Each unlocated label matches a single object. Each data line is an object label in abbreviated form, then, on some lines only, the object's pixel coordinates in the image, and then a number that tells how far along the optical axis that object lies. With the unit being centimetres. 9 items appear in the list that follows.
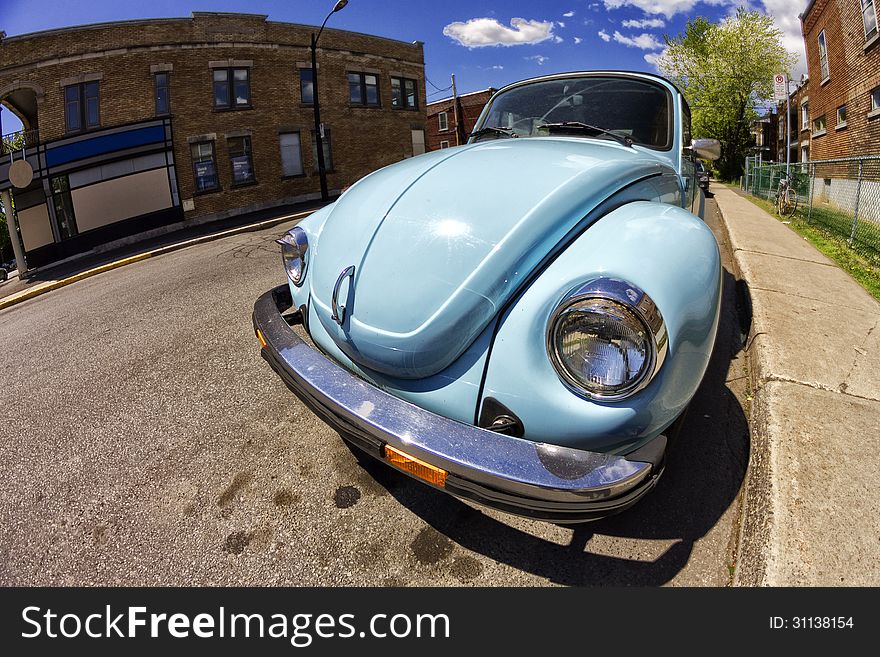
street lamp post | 1726
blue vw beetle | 129
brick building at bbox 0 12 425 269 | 1561
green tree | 2758
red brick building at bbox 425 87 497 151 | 3306
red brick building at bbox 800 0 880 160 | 1183
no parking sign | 1462
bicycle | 1023
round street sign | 1115
